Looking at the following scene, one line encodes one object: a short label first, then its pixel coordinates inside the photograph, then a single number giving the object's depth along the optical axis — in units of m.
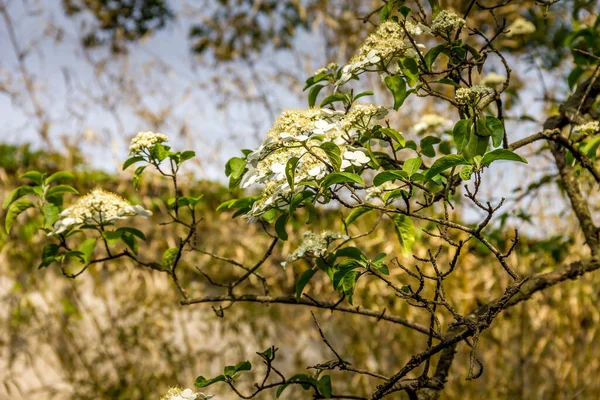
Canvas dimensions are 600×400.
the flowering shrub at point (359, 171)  1.71
